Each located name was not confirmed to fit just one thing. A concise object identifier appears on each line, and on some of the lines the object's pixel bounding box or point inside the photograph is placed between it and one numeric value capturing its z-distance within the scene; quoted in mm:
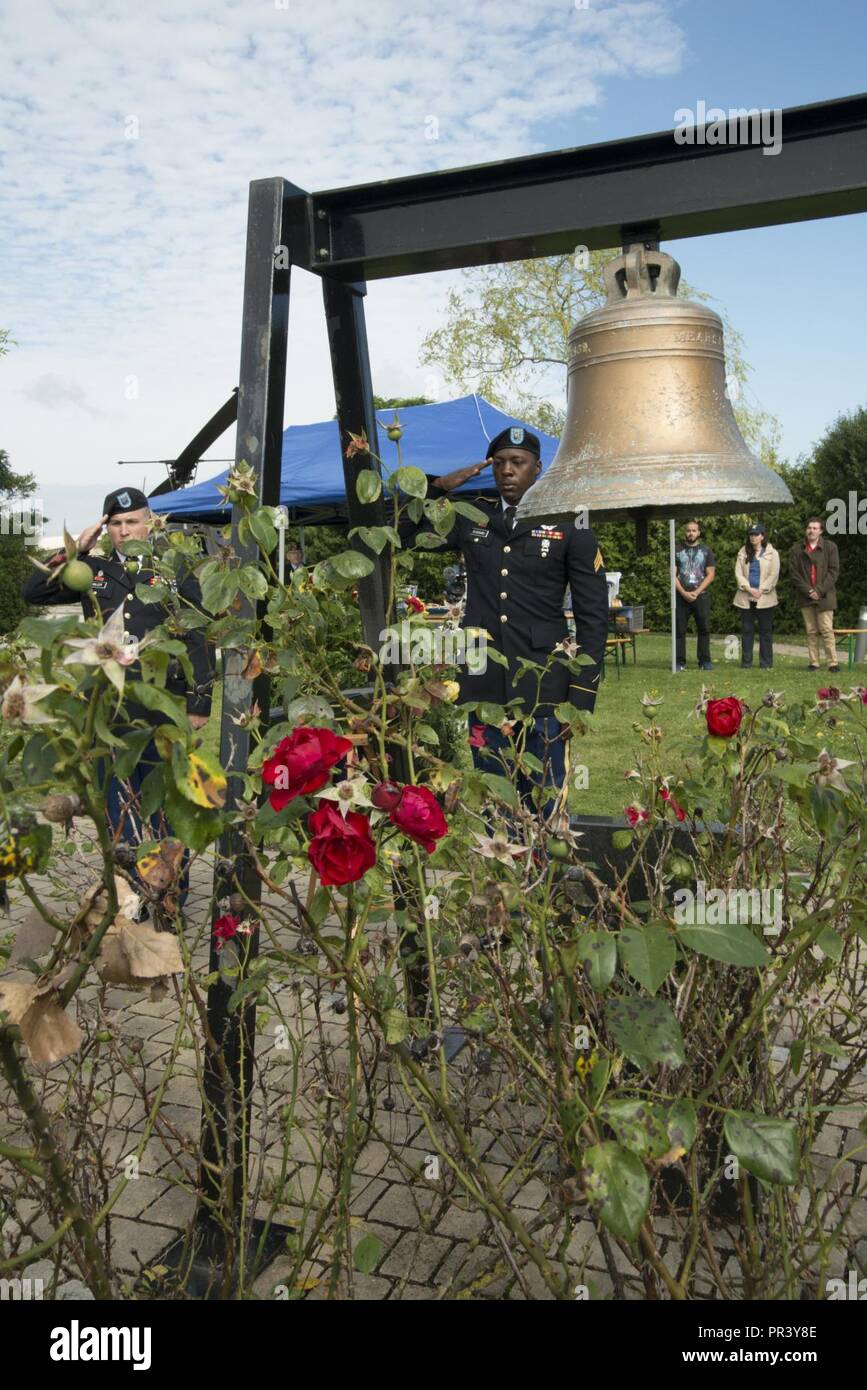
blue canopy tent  9867
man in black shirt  13219
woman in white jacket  12594
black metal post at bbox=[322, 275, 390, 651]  2469
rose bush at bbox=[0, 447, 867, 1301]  1013
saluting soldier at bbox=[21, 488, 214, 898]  3543
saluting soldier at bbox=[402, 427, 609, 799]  4359
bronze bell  2020
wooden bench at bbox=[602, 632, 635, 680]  12461
